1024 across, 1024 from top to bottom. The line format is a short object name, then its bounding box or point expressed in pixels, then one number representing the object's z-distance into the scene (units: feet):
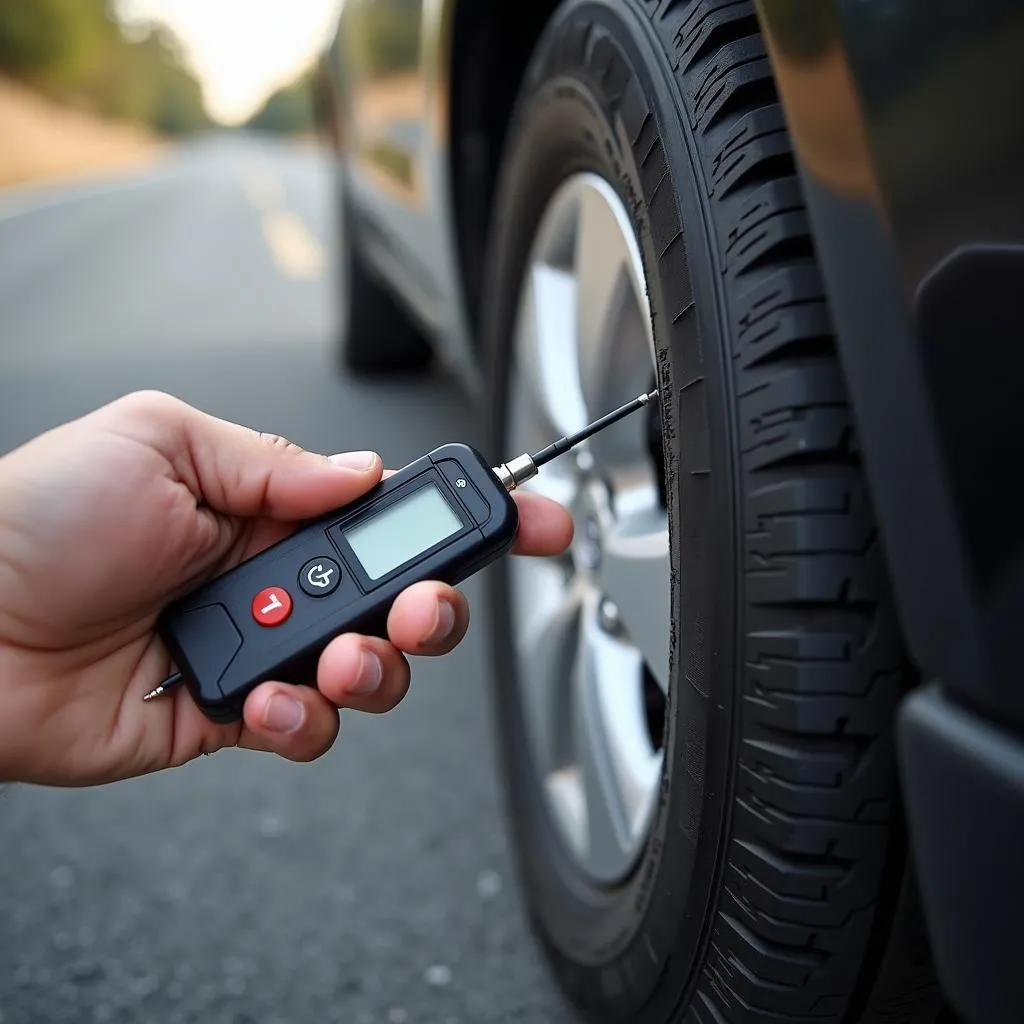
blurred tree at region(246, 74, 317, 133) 187.19
